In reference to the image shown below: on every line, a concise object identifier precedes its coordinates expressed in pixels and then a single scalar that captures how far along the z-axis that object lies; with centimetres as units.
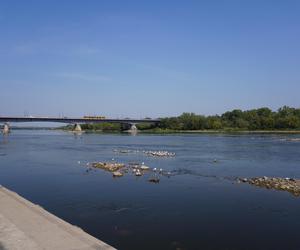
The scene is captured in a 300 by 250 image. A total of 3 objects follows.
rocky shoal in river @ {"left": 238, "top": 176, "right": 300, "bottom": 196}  1636
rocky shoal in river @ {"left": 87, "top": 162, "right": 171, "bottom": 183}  2047
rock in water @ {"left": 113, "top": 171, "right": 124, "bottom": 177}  2029
